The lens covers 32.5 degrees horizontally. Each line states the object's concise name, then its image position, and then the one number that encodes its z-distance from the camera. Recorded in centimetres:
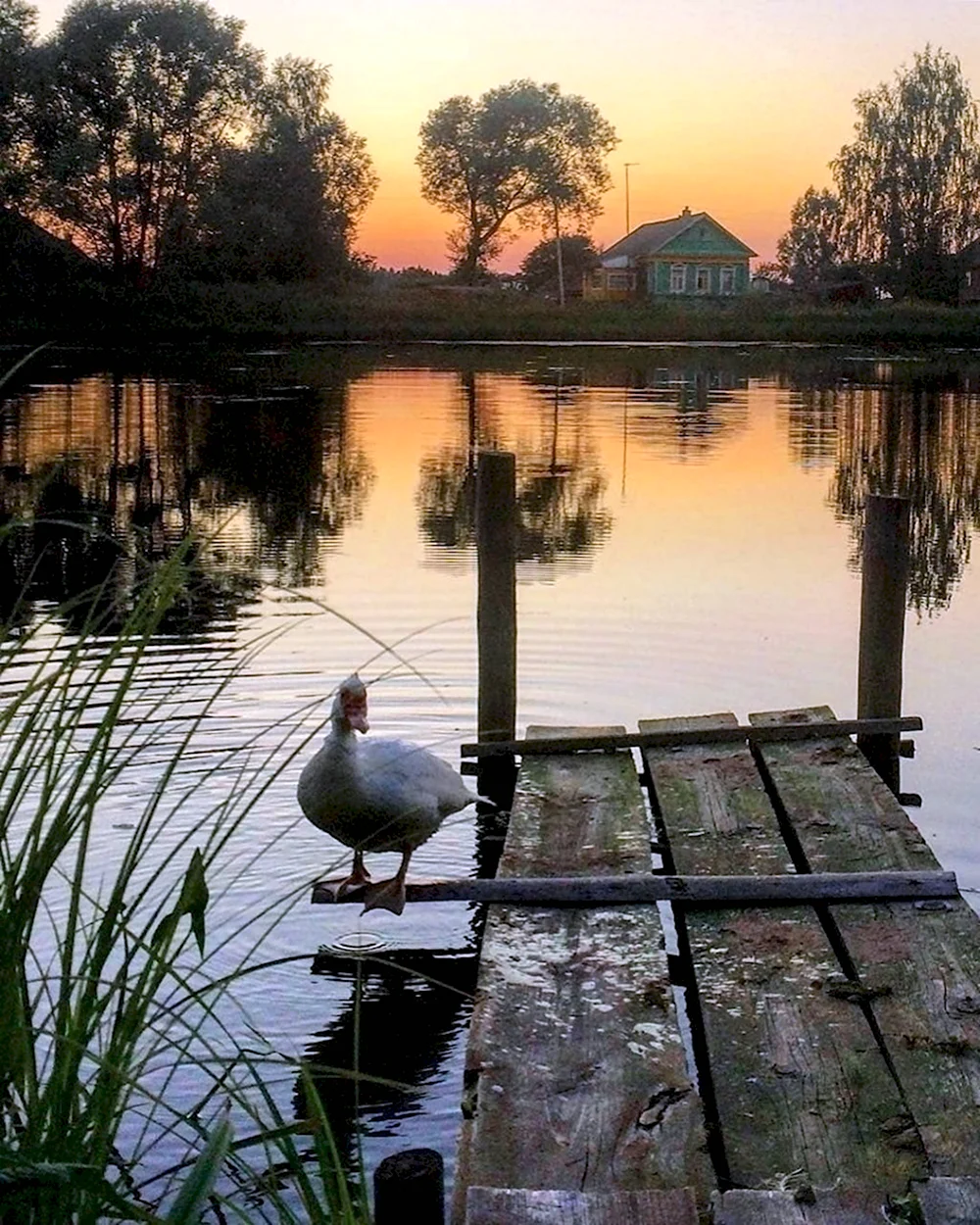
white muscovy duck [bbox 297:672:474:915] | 653
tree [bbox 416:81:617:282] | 11238
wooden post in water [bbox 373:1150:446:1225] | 320
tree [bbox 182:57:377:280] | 7638
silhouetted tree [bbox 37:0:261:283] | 7625
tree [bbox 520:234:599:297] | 11731
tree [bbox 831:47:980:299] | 10281
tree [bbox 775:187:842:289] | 11634
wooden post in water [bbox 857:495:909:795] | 952
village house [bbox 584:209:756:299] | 12100
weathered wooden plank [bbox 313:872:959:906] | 642
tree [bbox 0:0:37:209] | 7375
